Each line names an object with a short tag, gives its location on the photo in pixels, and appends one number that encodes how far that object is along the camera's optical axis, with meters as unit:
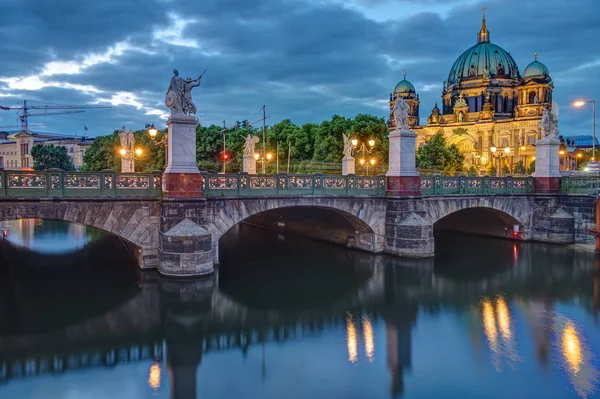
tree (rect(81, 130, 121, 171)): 74.16
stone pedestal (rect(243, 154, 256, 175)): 35.70
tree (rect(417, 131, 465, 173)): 66.75
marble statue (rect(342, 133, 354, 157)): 33.00
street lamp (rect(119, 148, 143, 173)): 32.41
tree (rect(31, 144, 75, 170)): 91.75
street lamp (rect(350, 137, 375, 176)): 54.42
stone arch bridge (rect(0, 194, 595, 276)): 20.16
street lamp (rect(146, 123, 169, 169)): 24.94
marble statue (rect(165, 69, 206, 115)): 20.39
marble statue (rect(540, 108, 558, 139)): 31.44
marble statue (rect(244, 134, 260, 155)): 36.34
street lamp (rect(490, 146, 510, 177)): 85.21
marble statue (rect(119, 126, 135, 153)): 33.03
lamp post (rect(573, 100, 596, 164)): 33.98
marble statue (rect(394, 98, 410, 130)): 25.70
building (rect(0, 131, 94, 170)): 125.81
